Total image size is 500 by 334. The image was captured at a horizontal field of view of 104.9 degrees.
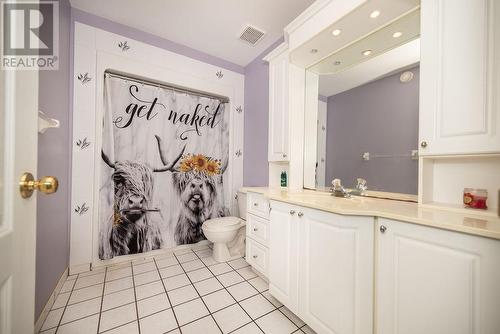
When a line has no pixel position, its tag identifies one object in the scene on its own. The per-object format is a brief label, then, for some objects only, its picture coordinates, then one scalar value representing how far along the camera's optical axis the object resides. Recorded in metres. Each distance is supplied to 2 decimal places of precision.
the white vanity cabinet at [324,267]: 0.94
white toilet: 2.04
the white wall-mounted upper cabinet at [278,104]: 1.91
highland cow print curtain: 1.94
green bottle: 2.09
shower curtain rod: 2.01
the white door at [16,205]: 0.44
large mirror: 1.26
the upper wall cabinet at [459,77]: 0.83
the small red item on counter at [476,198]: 0.93
